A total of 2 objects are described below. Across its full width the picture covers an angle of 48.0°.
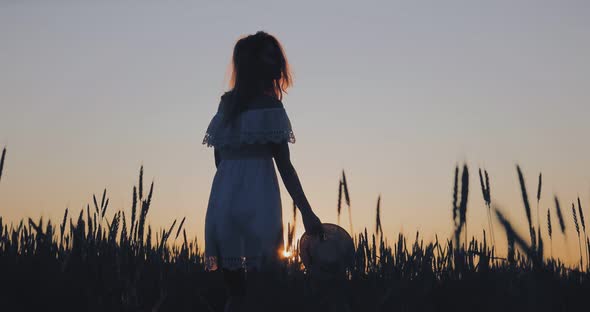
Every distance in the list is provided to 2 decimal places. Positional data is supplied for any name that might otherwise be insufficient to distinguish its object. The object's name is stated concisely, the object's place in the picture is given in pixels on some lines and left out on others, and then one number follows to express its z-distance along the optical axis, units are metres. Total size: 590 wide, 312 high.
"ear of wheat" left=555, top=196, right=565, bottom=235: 1.95
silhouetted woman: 3.74
